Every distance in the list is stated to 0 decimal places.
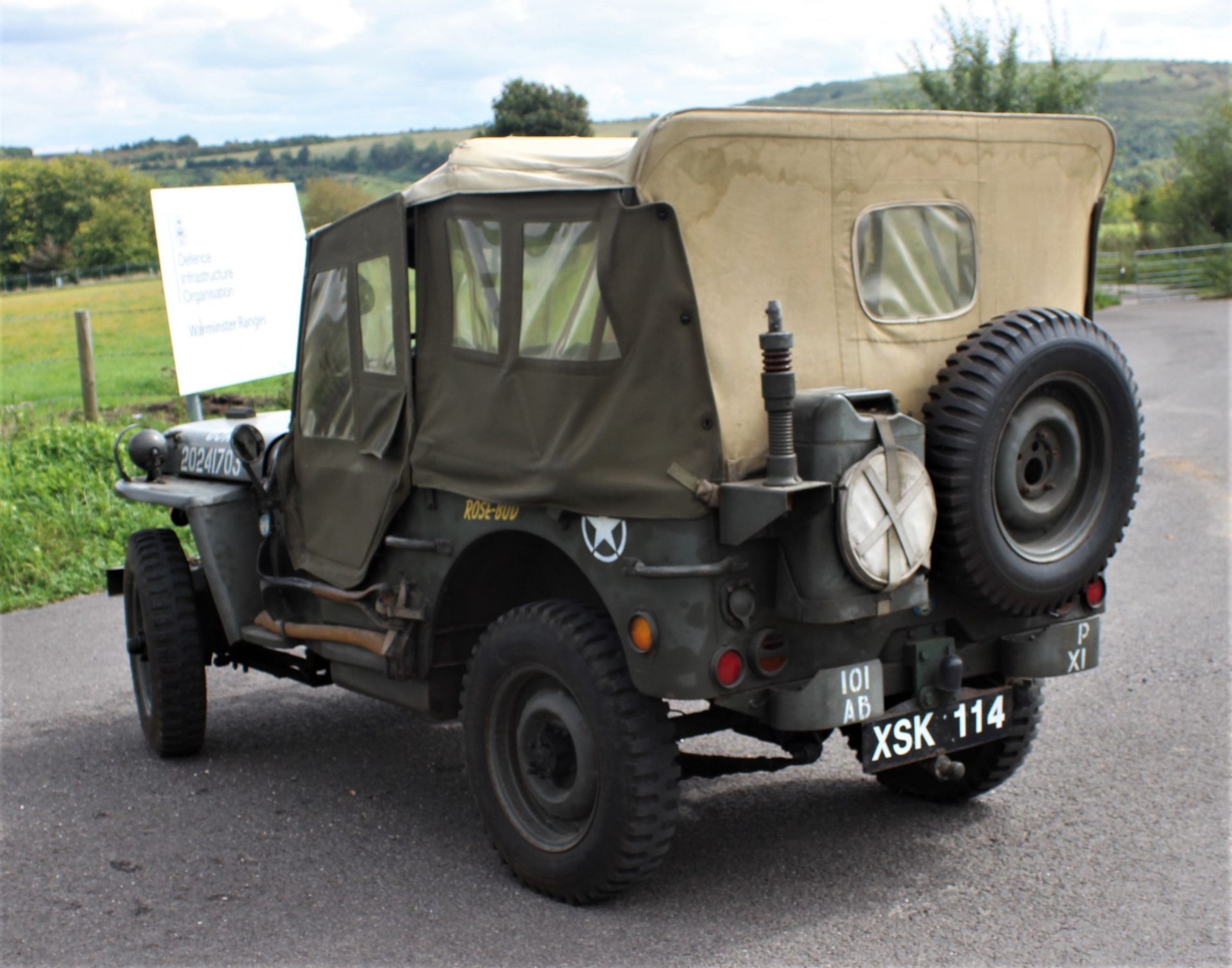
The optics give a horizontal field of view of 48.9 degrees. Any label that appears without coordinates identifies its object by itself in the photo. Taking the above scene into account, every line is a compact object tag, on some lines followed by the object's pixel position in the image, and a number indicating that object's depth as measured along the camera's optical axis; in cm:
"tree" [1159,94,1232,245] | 3738
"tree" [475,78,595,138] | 3459
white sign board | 959
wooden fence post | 1259
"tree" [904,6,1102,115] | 2314
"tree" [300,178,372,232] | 3325
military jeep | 387
